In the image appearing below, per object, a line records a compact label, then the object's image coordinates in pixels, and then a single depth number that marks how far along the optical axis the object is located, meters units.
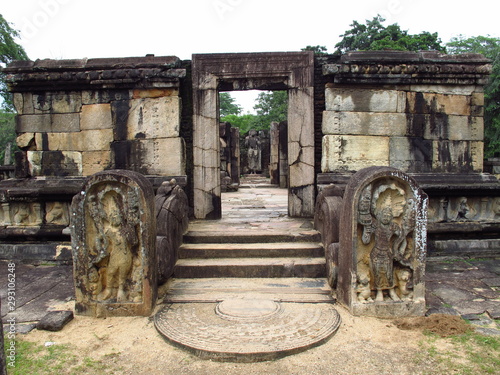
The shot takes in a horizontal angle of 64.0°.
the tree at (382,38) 18.03
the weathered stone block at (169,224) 4.32
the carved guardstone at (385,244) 3.76
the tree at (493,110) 14.45
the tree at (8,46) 17.47
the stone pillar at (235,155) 15.32
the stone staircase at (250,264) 4.28
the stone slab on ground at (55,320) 3.60
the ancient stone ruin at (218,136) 6.04
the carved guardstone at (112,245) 3.87
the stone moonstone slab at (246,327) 3.11
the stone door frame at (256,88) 6.63
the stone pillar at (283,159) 14.41
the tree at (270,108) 27.68
